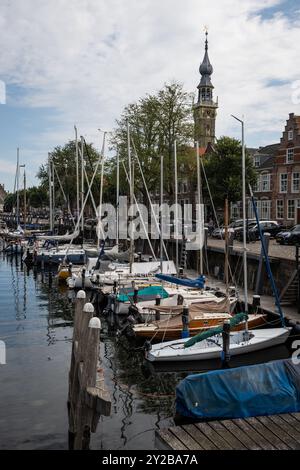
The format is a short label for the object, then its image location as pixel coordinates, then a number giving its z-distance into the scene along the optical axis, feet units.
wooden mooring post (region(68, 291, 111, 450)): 35.19
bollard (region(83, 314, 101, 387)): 35.88
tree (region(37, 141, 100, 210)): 268.41
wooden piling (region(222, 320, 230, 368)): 57.62
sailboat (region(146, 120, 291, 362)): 59.88
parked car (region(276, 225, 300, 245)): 131.64
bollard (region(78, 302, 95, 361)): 38.60
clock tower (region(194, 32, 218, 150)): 413.59
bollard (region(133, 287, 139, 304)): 82.56
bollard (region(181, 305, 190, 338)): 66.59
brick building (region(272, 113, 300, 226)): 192.13
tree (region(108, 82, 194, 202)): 175.94
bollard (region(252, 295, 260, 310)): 76.69
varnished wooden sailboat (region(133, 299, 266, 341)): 68.69
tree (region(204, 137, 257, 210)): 186.19
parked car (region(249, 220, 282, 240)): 159.53
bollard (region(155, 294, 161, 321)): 77.92
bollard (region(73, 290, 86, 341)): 42.88
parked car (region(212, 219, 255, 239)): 157.99
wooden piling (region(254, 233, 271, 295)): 93.25
